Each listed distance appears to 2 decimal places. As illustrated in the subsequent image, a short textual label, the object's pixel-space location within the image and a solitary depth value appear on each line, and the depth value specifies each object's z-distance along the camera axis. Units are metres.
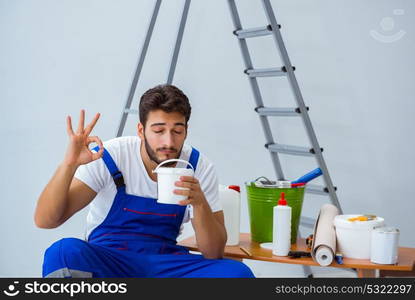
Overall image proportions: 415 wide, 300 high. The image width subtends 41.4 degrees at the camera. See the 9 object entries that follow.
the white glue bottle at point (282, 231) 2.30
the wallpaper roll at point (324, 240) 2.15
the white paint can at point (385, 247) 2.13
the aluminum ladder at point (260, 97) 2.83
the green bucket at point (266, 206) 2.48
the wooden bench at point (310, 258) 2.13
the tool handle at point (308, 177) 2.59
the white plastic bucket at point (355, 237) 2.22
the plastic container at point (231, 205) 2.54
